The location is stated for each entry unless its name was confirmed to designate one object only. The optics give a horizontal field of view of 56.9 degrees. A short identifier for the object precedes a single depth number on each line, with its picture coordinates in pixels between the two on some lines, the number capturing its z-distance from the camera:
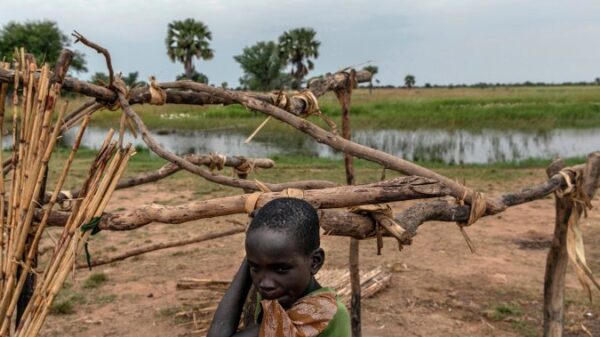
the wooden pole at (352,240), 3.17
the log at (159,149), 2.11
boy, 1.23
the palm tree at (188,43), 35.12
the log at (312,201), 1.94
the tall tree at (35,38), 31.19
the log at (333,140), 2.35
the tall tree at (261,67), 41.03
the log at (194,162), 2.77
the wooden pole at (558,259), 2.92
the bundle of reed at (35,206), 1.74
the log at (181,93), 2.00
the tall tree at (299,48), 36.09
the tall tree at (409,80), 59.16
